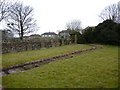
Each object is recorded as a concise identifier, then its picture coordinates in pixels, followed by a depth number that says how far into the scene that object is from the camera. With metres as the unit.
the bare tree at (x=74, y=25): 28.25
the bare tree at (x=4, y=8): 13.44
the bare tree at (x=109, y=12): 22.27
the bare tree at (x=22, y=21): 19.70
